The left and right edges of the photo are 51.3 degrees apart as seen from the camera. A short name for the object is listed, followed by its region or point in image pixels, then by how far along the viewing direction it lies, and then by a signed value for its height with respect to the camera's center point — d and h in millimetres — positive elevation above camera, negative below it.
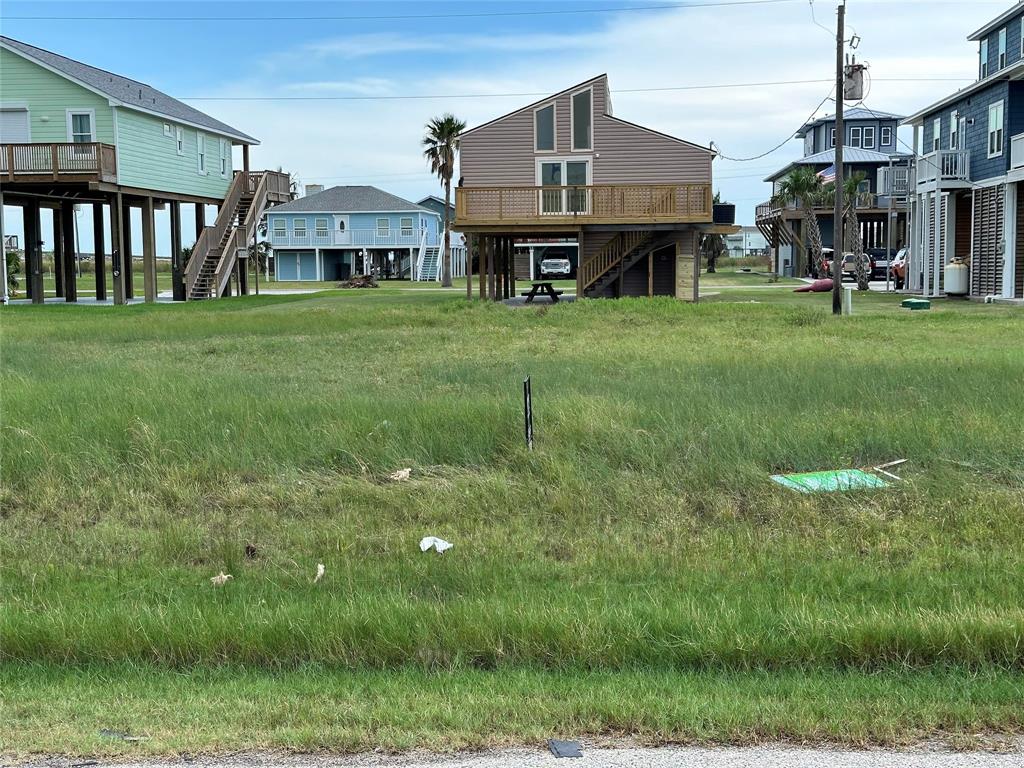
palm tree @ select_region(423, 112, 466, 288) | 60875 +7659
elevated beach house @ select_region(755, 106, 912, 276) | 63188 +4743
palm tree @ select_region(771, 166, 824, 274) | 55281 +4576
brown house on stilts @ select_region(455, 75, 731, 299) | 34094 +2890
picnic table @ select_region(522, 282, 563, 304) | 35438 -308
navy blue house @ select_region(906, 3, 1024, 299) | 32000 +3259
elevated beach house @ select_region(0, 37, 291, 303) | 32938 +3952
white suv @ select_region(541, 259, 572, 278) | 65519 +878
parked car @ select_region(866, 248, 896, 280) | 59719 +1054
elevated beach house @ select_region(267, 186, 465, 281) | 74812 +3660
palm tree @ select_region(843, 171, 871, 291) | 46438 +2474
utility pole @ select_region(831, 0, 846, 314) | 28094 +2526
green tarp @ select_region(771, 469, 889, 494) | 8078 -1557
